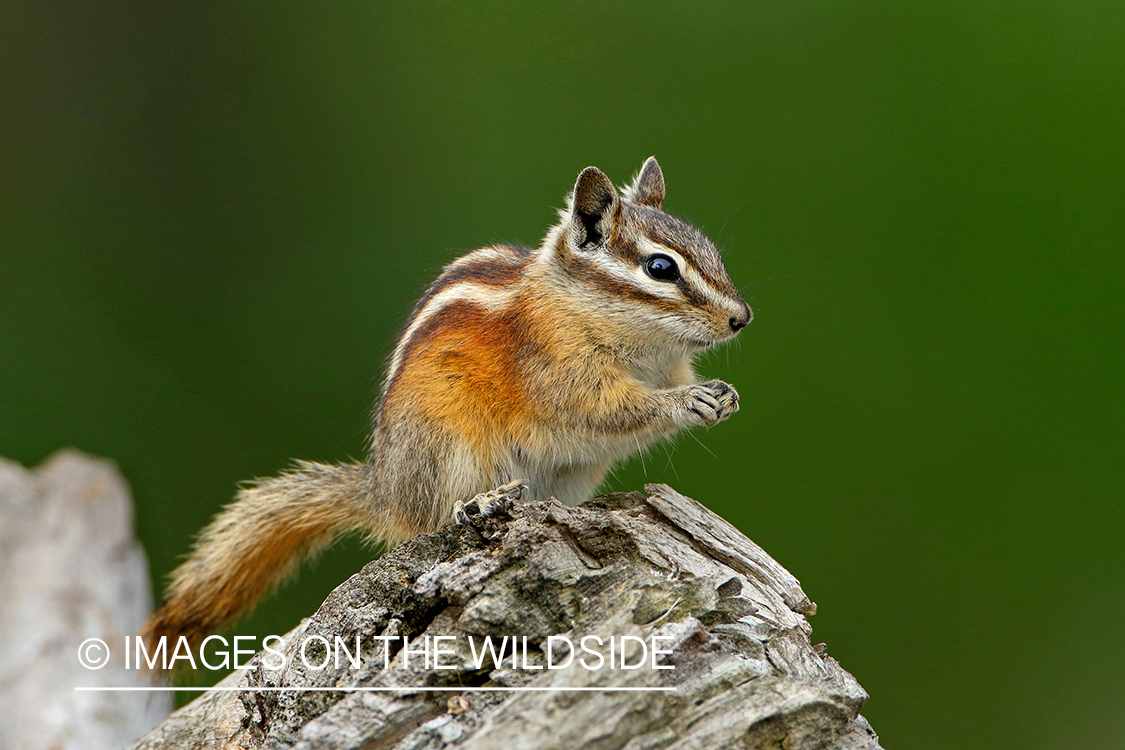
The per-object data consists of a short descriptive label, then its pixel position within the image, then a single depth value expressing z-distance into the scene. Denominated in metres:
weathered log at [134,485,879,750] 2.99
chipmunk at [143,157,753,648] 4.93
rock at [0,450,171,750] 5.53
